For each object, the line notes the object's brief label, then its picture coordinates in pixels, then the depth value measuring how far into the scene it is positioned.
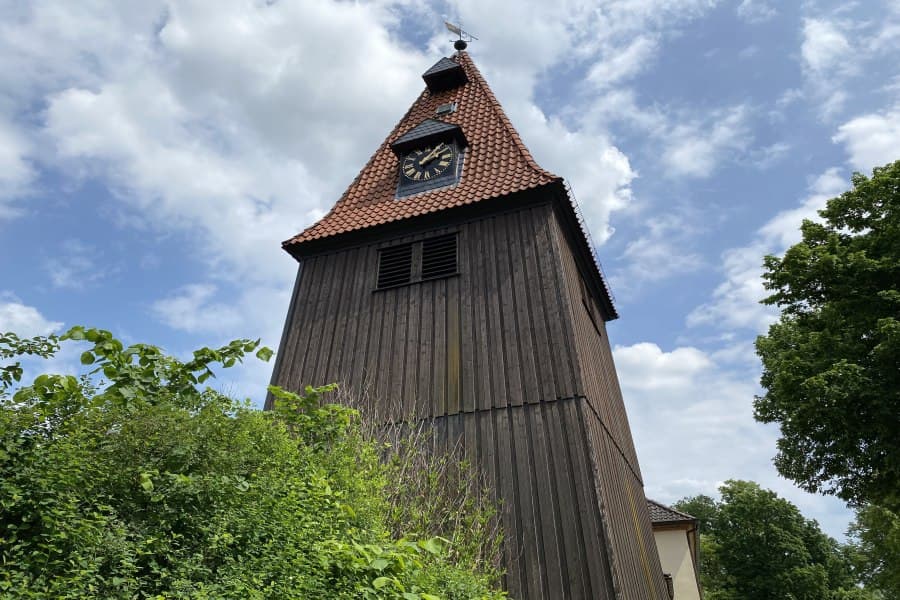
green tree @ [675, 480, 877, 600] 36.38
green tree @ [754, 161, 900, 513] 12.19
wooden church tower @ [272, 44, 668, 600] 7.05
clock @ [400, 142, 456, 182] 11.36
